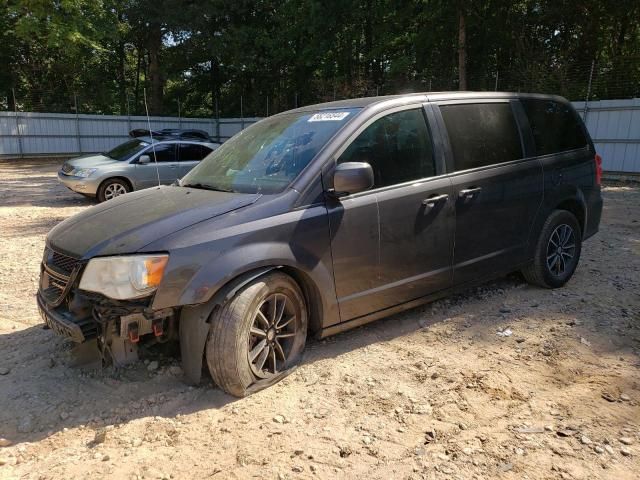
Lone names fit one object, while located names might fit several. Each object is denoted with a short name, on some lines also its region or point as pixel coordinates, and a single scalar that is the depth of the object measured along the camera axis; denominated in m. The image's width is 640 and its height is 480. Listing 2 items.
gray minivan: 2.94
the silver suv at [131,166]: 10.73
